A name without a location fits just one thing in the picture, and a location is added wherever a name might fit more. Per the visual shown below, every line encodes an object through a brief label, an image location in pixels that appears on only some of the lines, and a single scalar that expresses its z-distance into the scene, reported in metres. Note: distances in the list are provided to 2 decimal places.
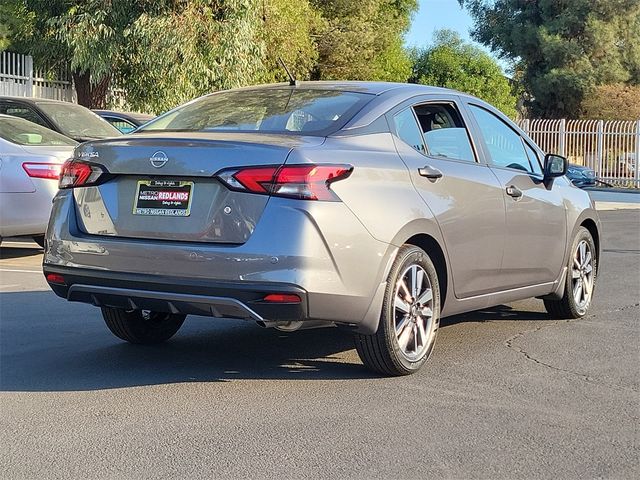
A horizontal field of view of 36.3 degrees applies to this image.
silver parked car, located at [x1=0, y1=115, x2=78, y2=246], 9.96
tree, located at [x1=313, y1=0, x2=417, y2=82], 36.34
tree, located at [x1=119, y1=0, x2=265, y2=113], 21.02
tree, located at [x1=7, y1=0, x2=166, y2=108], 20.78
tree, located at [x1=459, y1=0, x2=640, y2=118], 43.75
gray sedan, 4.85
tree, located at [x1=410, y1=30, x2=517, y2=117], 48.09
